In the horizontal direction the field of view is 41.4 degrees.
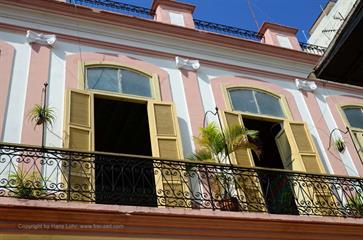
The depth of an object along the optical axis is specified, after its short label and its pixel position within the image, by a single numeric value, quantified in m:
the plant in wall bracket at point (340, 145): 9.09
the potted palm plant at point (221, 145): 7.19
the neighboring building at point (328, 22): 13.72
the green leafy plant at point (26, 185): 5.98
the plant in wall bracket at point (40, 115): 6.96
